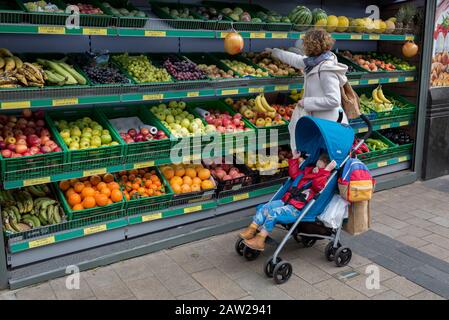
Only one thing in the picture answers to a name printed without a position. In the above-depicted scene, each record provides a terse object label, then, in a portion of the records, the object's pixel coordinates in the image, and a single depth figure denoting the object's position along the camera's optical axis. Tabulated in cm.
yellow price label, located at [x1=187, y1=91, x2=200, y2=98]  455
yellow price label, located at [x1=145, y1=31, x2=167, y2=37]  423
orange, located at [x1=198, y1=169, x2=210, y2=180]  482
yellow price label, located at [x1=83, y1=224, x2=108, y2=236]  410
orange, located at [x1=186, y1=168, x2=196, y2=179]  479
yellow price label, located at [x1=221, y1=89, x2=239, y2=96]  479
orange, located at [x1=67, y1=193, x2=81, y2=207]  412
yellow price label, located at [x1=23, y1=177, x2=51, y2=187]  375
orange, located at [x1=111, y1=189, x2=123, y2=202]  427
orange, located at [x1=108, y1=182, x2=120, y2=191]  433
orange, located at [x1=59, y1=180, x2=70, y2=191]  427
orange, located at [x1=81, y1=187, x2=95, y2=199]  418
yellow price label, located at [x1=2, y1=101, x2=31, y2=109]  357
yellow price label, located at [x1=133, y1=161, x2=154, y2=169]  433
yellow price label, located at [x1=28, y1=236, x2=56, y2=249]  383
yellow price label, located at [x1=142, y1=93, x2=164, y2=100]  431
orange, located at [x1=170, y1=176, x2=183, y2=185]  467
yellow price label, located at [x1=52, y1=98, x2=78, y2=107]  380
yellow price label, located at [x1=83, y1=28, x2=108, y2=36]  386
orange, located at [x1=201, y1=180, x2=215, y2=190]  473
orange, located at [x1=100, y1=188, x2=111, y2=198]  425
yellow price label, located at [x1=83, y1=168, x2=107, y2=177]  406
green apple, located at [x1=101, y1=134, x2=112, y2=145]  424
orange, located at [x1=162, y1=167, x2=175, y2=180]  474
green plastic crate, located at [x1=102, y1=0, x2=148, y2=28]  408
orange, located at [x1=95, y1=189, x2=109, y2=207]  419
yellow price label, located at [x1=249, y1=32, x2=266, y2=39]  486
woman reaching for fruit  429
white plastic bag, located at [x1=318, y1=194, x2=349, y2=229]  392
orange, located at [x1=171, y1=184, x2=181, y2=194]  461
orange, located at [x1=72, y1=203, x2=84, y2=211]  409
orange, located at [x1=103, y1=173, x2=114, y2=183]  446
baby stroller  380
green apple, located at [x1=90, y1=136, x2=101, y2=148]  414
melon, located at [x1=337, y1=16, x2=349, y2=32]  571
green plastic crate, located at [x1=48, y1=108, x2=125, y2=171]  398
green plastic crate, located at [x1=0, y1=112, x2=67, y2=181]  365
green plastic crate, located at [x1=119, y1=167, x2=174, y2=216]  434
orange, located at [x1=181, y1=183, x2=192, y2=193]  462
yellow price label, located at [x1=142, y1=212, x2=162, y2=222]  441
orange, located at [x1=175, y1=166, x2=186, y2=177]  477
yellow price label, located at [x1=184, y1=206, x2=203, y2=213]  466
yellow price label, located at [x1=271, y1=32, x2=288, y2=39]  502
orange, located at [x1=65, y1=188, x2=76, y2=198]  419
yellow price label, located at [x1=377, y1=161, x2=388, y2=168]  640
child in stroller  381
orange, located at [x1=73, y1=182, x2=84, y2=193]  423
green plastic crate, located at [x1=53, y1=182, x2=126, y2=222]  405
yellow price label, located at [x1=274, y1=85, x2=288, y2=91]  518
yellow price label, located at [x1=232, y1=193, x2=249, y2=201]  499
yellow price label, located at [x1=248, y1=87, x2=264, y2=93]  497
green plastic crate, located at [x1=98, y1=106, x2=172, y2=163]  428
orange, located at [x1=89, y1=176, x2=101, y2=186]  438
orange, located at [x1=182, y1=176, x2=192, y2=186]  469
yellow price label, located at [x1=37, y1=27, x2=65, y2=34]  367
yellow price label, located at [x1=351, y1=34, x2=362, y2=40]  573
